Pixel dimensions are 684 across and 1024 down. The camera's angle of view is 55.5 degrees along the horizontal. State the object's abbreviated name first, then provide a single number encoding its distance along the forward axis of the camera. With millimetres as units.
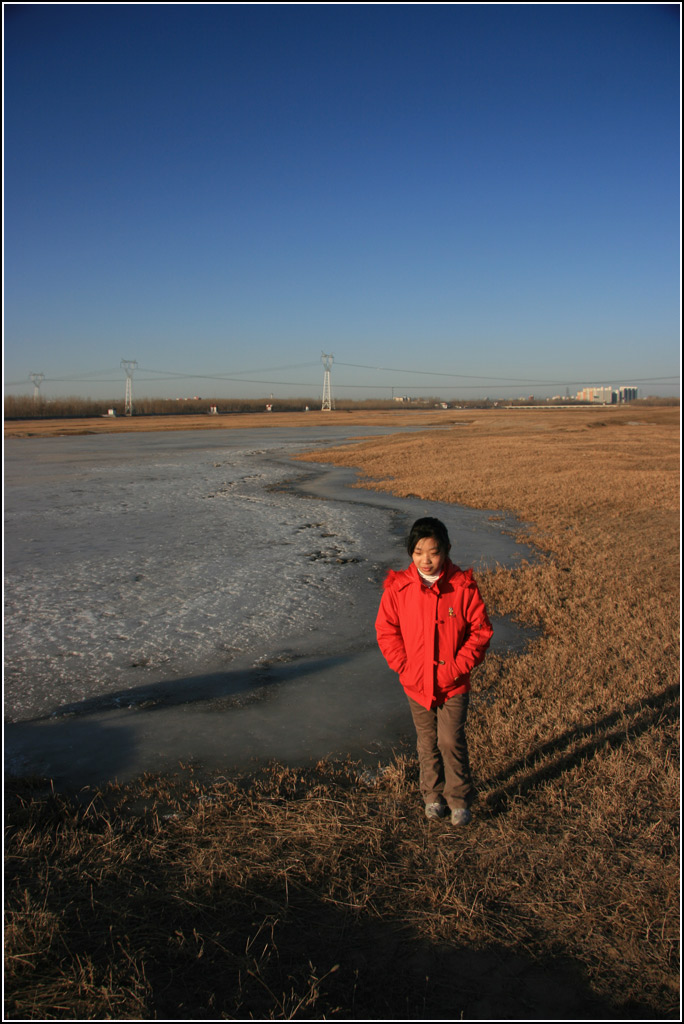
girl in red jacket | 3377
